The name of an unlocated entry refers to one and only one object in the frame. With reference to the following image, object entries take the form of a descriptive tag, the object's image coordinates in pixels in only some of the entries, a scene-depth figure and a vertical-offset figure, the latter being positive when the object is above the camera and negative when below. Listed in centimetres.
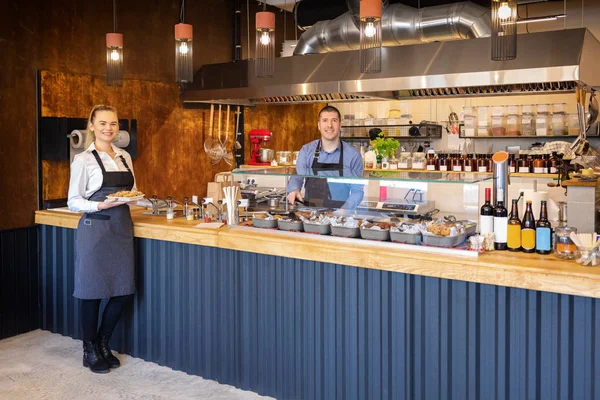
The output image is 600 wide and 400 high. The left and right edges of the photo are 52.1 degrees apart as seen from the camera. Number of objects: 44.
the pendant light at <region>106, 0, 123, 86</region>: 442 +84
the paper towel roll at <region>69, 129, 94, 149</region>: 462 +28
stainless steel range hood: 432 +82
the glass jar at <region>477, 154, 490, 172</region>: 632 +12
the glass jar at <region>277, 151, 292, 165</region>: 710 +21
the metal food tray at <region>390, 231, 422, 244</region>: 289 -29
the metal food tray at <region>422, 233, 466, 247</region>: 279 -29
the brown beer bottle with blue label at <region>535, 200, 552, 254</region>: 268 -26
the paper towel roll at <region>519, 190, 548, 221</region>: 411 -14
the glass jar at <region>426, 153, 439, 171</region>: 670 +14
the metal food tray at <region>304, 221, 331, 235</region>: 320 -27
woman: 370 -33
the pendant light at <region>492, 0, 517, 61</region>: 318 +77
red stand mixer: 688 +39
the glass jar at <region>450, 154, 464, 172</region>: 654 +13
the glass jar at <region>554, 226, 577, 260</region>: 260 -29
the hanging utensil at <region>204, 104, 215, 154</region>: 632 +41
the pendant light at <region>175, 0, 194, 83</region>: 436 +89
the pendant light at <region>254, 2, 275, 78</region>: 405 +89
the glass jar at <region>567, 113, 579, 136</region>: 636 +54
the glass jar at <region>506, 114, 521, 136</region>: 660 +56
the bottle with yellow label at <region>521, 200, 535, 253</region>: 273 -26
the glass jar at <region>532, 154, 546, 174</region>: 607 +11
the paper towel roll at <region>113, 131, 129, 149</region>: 502 +30
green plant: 684 +33
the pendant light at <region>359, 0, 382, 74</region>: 364 +80
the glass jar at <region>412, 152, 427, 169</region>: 680 +17
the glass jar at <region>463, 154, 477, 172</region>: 649 +11
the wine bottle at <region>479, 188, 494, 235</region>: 284 -20
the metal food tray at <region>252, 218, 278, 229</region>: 340 -26
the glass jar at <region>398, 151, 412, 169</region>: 688 +16
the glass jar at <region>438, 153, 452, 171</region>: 664 +13
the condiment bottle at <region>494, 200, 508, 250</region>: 280 -23
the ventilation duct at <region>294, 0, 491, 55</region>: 507 +131
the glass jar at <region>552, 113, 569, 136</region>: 641 +55
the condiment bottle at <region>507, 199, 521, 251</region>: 276 -26
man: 322 +7
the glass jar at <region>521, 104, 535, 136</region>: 654 +59
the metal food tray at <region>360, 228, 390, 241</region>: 301 -28
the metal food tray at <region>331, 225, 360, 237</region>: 309 -28
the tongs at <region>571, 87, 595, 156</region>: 443 +35
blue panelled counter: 253 -70
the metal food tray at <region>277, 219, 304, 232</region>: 333 -27
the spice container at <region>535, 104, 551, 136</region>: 645 +60
